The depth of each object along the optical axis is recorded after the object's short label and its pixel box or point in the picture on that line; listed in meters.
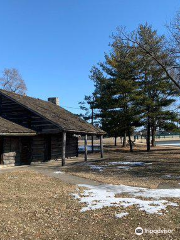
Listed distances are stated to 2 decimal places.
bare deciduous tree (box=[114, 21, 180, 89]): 13.84
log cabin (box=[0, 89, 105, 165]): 13.89
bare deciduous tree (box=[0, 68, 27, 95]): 36.69
